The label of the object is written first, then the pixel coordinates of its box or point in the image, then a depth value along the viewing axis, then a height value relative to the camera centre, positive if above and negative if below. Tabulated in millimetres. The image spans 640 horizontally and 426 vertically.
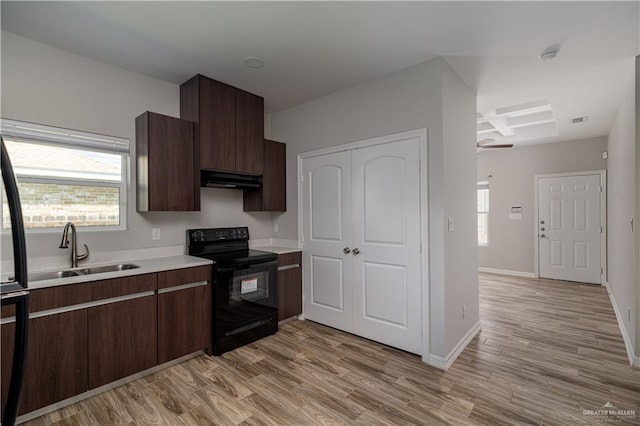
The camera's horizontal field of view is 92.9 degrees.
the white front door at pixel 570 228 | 5375 -348
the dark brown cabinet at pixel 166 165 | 2717 +457
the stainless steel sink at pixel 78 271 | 2302 -458
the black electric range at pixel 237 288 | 2840 -748
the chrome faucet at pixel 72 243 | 2389 -220
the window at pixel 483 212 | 6453 -43
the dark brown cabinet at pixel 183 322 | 2533 -942
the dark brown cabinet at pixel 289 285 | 3504 -858
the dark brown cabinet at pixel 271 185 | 3691 +336
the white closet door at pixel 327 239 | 3338 -317
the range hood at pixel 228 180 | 3129 +365
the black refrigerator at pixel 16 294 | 812 -209
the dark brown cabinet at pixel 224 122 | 3004 +960
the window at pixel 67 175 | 2357 +336
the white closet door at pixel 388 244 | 2818 -321
